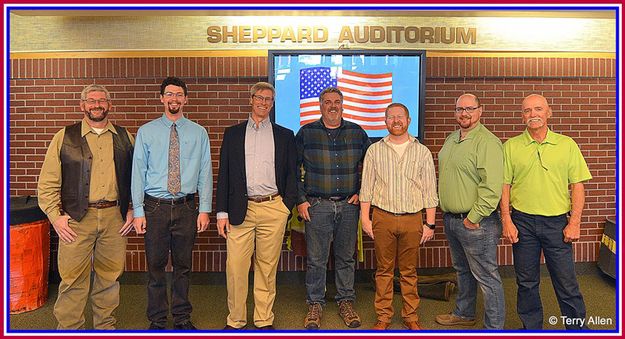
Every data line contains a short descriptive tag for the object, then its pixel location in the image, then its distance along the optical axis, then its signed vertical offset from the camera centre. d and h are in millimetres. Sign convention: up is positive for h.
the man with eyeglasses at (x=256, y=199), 3646 -252
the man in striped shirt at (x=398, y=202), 3492 -264
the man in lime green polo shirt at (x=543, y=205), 3381 -277
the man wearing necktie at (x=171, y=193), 3520 -203
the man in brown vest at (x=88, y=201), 3463 -259
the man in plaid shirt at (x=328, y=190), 3764 -193
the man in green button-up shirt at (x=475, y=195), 3371 -212
